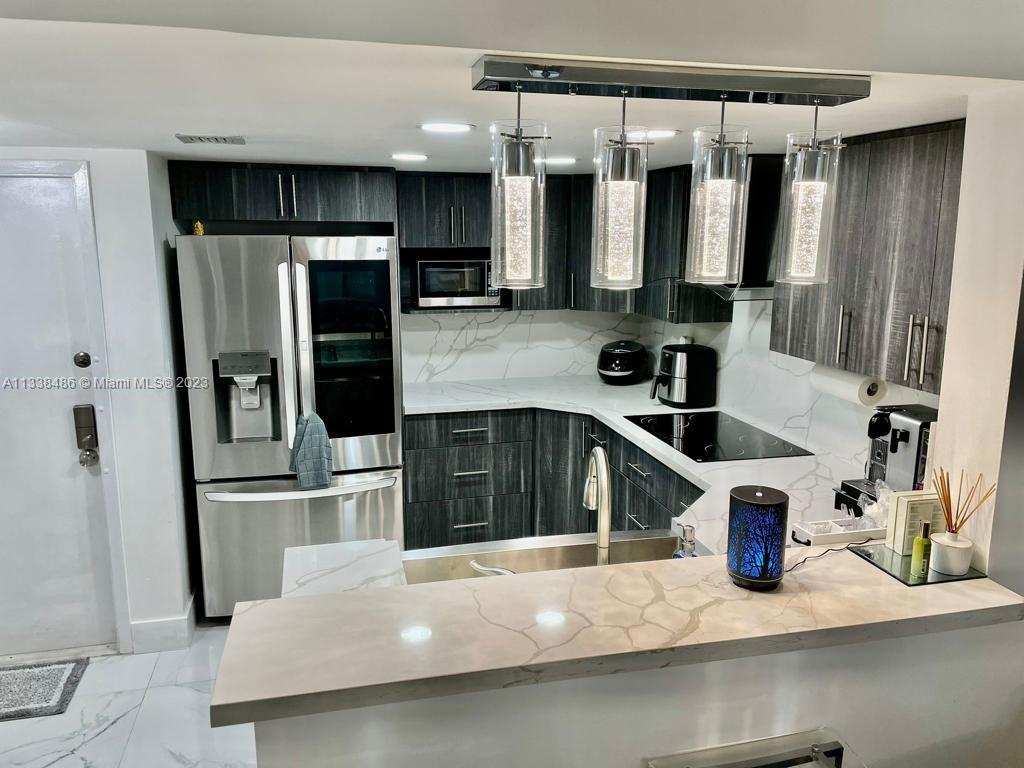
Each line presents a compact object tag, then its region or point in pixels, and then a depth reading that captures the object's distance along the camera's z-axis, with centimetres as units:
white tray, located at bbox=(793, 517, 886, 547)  190
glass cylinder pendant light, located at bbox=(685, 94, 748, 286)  127
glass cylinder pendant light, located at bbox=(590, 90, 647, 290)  121
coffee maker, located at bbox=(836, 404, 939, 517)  228
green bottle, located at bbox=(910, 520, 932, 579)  168
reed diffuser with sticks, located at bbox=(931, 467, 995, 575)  168
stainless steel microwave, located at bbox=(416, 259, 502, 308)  405
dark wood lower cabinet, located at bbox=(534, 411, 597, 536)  398
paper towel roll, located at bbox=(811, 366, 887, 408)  258
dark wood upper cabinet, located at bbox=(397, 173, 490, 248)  388
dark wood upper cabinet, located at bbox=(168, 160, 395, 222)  336
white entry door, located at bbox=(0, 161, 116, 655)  296
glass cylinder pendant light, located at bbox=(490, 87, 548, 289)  120
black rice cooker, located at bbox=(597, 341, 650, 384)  438
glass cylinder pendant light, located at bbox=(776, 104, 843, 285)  133
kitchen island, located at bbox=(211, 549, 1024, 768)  129
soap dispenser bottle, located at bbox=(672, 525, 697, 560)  201
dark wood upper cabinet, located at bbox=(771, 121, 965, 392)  215
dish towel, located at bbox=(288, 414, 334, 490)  337
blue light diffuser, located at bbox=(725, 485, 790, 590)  152
